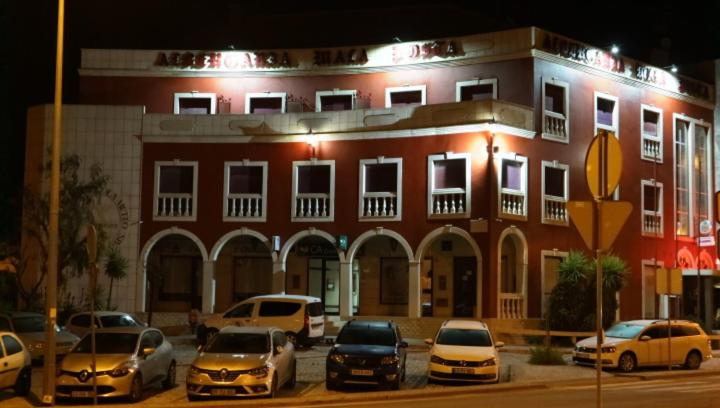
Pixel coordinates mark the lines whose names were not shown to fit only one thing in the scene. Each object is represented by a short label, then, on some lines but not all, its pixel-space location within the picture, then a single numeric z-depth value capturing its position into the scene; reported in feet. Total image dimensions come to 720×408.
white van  90.79
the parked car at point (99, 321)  86.53
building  104.99
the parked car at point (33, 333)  78.28
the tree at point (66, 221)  99.19
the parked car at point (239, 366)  57.31
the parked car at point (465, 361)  66.49
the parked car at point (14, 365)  57.57
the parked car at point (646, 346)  78.79
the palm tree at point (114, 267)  106.83
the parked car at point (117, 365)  57.31
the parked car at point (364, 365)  63.41
